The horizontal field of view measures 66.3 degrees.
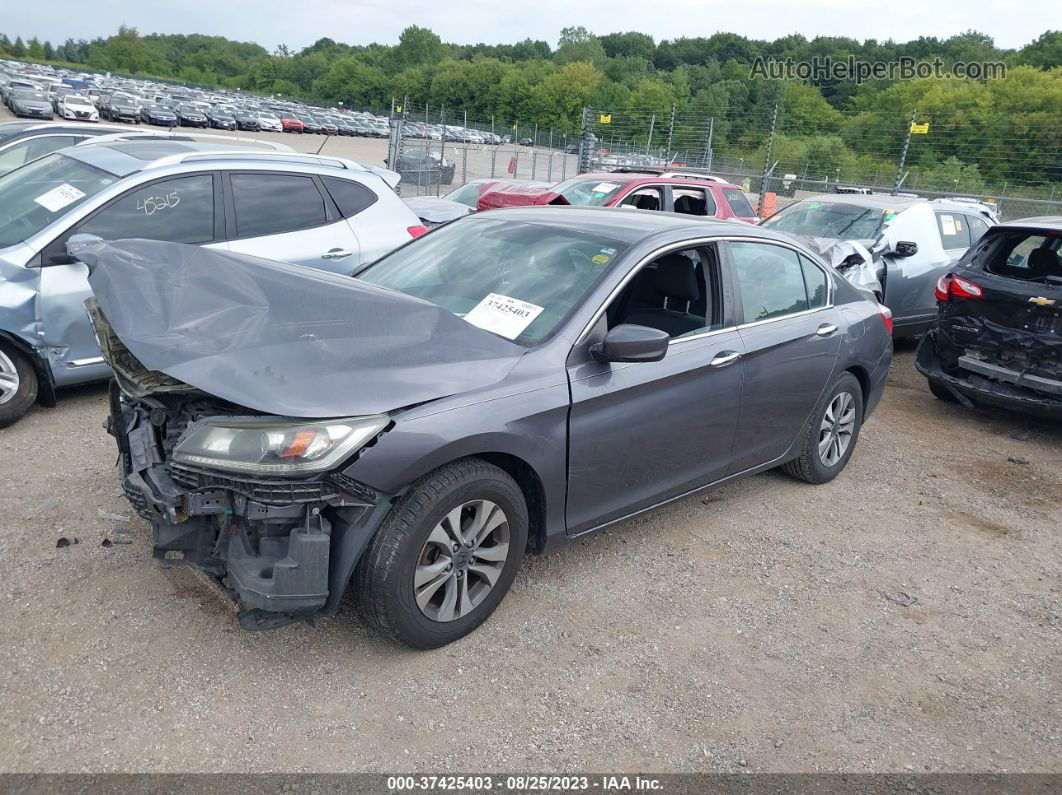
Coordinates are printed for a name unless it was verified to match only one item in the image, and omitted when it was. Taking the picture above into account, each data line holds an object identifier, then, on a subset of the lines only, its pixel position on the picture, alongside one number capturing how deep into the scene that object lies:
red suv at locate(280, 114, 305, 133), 62.67
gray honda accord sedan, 2.72
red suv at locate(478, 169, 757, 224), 11.07
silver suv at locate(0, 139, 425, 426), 5.07
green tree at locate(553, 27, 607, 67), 126.78
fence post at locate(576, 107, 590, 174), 21.93
